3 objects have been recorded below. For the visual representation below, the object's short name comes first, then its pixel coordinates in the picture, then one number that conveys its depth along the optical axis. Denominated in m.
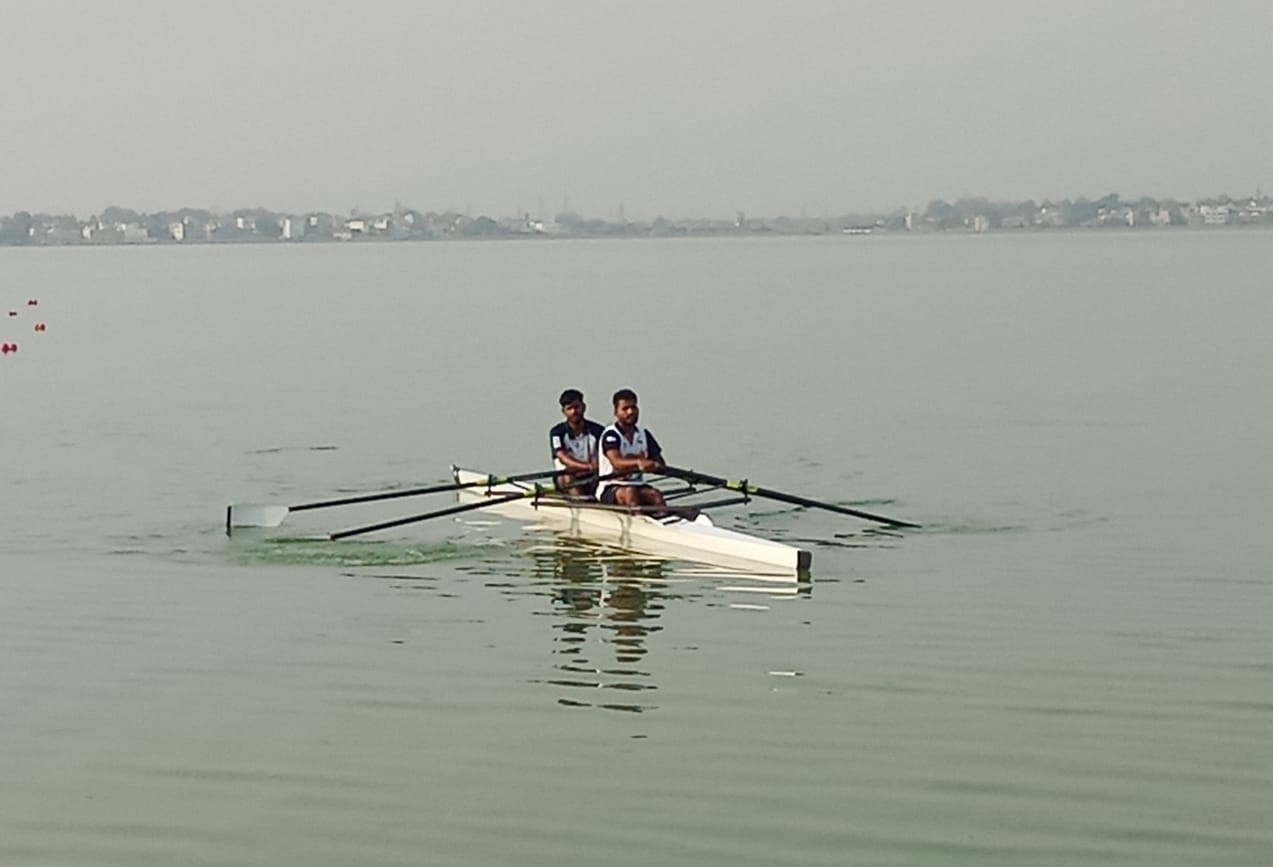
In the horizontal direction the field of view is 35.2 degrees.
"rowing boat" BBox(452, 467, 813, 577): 16.44
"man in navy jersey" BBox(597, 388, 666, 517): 17.67
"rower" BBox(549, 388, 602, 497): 18.31
